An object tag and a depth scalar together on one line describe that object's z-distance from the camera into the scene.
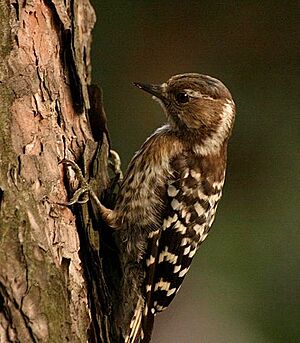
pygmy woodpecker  7.30
